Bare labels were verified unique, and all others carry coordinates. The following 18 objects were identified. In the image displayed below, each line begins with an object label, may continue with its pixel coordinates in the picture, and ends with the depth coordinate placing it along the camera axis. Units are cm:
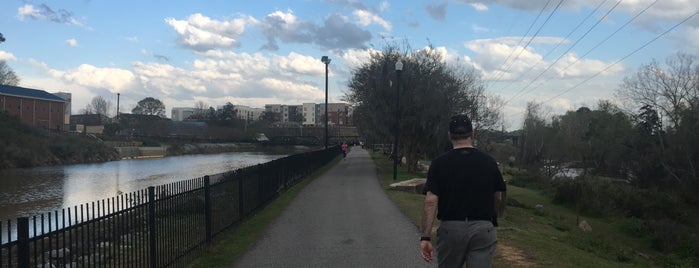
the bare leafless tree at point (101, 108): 16850
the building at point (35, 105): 9781
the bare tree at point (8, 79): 10812
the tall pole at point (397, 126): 2319
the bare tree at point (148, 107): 16150
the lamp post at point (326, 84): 4182
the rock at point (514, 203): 2171
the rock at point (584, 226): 1901
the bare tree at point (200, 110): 18524
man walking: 411
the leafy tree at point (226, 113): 15475
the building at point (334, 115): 14850
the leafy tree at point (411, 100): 3000
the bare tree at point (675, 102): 4097
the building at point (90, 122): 12625
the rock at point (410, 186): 2033
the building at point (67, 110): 12181
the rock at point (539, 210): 2106
